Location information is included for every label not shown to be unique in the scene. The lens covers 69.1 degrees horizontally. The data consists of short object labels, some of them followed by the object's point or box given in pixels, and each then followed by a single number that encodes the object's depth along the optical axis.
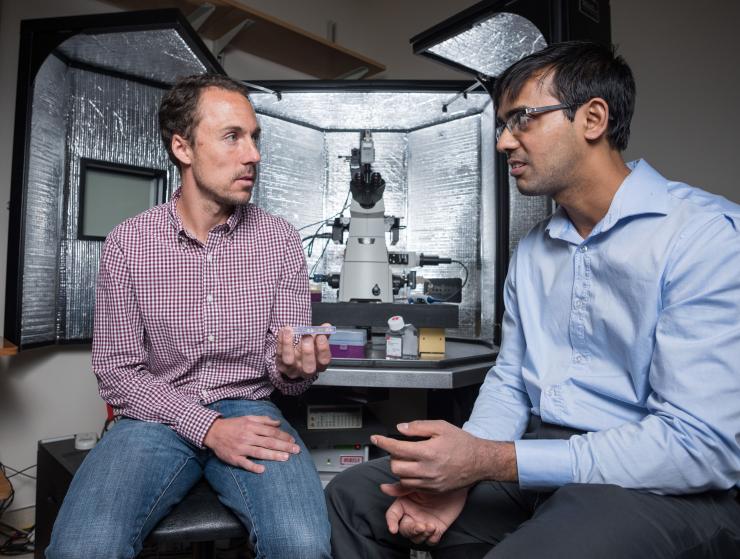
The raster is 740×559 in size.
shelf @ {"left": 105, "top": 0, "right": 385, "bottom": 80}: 1.99
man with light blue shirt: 0.69
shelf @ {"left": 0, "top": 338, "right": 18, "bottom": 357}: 1.43
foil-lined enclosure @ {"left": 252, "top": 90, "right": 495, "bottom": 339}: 1.93
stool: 0.88
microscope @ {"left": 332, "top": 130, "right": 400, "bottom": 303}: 1.59
